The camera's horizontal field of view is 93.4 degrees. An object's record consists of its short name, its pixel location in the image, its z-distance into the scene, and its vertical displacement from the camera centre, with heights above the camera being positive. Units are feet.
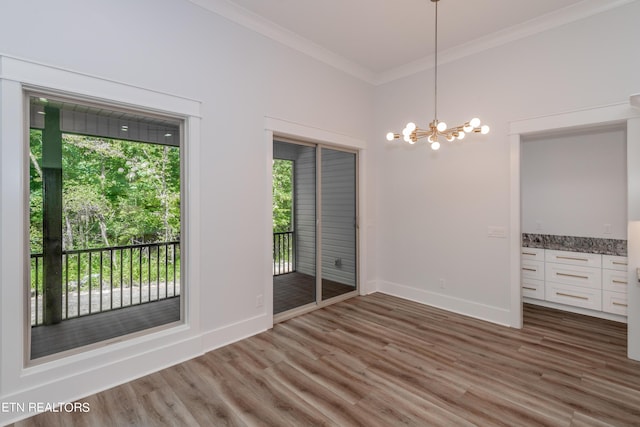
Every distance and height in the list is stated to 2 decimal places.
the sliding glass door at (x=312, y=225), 12.75 -0.53
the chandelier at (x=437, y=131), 8.87 +2.54
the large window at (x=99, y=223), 7.61 -0.25
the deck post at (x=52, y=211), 7.62 +0.08
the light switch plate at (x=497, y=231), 12.01 -0.75
